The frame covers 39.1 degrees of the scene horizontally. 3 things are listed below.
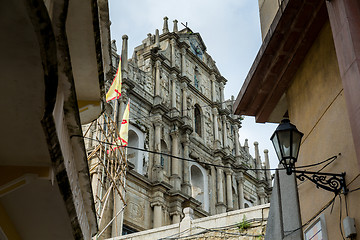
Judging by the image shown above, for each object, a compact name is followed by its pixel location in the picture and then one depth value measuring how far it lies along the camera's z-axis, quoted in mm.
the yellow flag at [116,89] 14908
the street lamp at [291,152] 5238
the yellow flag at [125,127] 17812
